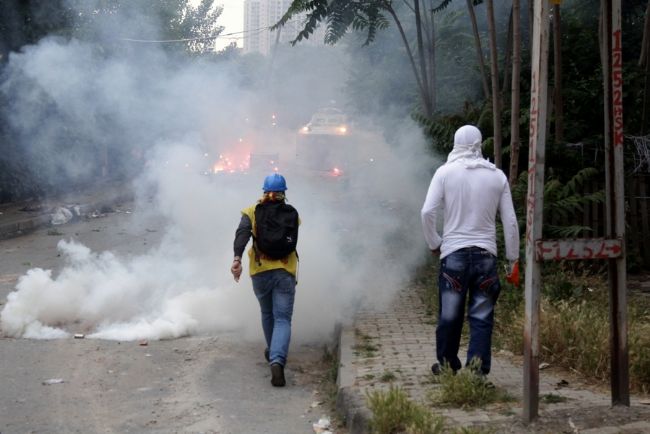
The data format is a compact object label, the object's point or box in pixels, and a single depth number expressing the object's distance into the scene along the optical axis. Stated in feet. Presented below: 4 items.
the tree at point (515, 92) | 29.89
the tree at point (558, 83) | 33.03
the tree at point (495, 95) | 32.07
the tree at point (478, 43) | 36.88
